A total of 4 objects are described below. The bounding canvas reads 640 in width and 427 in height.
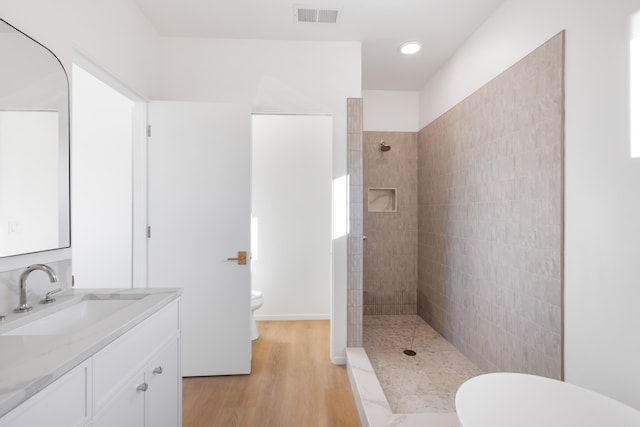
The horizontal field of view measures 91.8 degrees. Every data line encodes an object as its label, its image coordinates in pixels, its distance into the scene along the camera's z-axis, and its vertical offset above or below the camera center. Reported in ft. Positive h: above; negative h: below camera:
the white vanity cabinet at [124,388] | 2.33 -1.72
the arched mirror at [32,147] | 3.75 +0.86
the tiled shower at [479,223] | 5.31 -0.25
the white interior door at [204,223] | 7.30 -0.26
